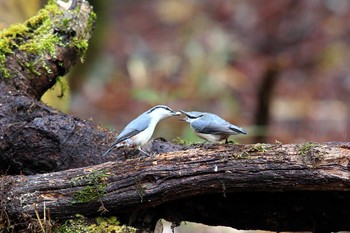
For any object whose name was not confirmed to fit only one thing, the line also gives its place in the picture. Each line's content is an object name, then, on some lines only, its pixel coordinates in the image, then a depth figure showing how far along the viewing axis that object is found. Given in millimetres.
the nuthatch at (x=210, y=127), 8914
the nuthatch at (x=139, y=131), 8883
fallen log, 8227
